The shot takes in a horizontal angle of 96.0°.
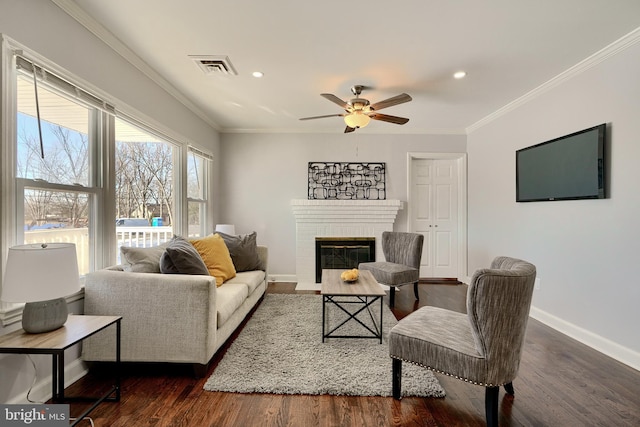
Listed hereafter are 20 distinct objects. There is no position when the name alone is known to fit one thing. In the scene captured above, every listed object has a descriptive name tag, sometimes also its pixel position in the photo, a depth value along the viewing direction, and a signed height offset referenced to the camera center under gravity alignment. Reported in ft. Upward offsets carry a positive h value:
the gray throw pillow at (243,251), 11.19 -1.61
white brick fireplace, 14.98 -0.79
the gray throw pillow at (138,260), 7.19 -1.26
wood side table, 4.42 -2.10
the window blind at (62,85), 5.37 +2.68
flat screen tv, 8.17 +1.32
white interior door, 15.94 -0.26
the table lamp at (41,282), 4.34 -1.10
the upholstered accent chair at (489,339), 4.70 -2.31
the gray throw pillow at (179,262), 7.29 -1.32
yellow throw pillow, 9.30 -1.56
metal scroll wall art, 15.48 +1.61
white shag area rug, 6.12 -3.76
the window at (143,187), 8.63 +0.82
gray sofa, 6.45 -2.35
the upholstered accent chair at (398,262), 11.58 -2.39
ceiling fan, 9.22 +3.36
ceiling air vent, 8.35 +4.43
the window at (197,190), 12.86 +0.97
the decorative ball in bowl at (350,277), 9.12 -2.13
